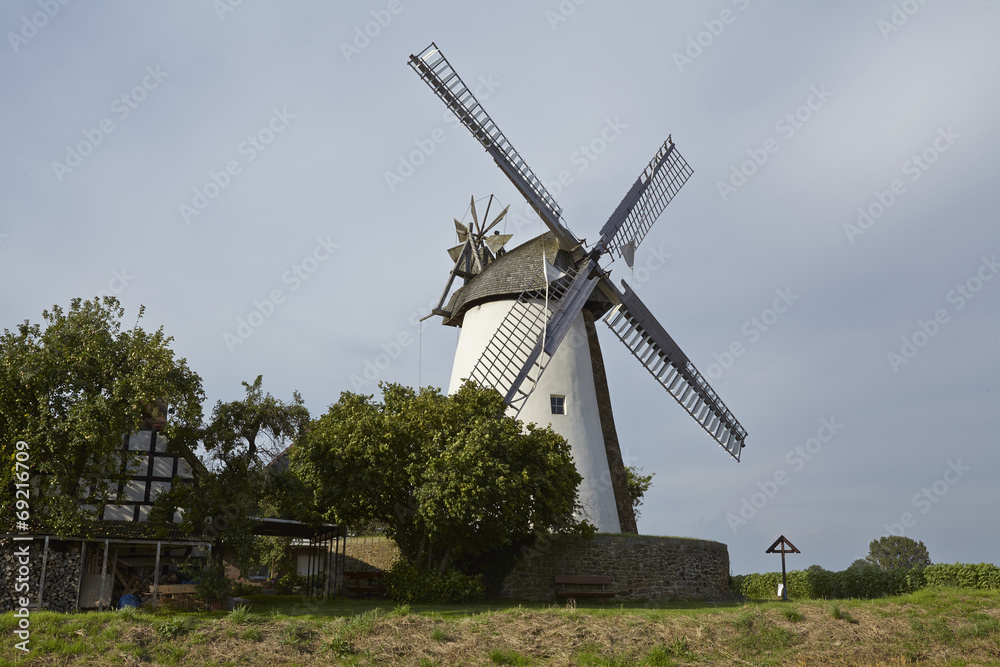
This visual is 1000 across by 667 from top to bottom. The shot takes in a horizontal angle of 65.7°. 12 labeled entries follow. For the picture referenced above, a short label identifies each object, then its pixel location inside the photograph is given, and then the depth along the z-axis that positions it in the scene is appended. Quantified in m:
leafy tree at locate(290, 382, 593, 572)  17.86
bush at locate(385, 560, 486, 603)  19.08
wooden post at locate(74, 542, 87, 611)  15.86
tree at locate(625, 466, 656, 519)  28.73
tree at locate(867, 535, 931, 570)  72.75
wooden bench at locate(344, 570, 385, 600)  21.34
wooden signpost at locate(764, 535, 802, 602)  23.05
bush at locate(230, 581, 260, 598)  23.73
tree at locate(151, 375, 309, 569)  16.67
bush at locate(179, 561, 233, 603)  16.30
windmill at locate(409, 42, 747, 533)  23.19
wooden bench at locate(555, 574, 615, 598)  20.41
